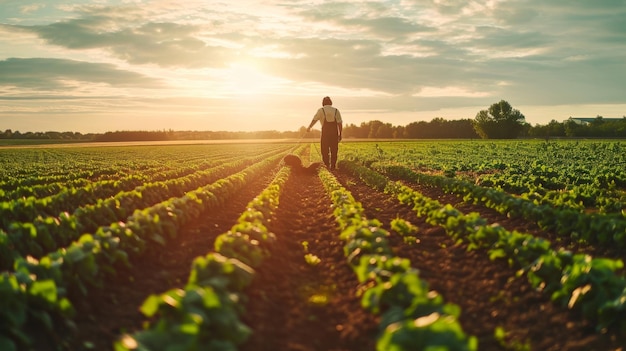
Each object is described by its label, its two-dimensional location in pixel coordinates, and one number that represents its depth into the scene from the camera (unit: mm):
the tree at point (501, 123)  112000
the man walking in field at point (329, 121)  20422
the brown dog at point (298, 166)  23062
